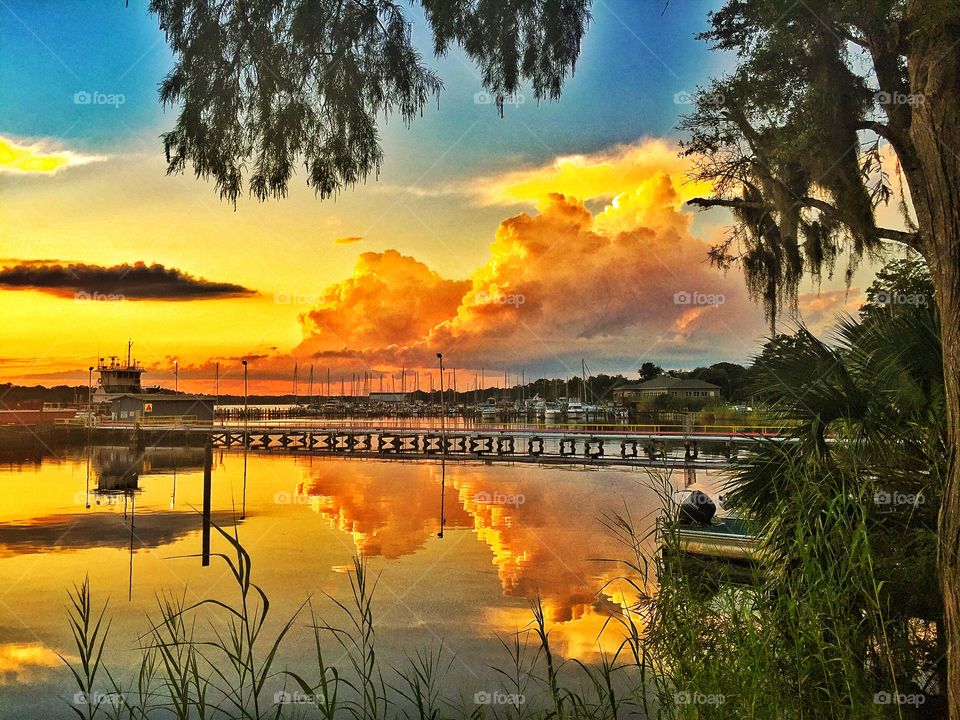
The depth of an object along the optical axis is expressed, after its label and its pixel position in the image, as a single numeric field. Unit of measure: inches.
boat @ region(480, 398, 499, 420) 3242.4
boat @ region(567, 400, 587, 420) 2891.2
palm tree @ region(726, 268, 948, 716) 153.2
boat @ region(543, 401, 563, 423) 2986.0
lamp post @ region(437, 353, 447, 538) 1084.5
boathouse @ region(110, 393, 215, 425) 2311.8
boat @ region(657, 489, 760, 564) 414.3
